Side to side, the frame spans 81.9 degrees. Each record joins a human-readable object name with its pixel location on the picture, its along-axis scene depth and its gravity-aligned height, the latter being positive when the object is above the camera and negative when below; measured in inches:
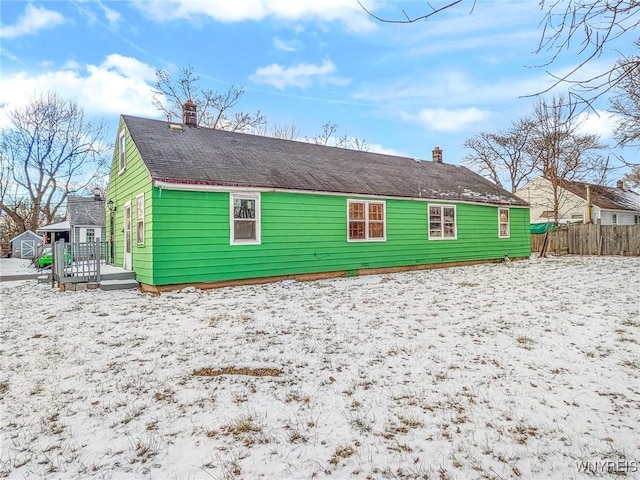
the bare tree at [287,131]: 1013.2 +298.1
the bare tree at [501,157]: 1073.7 +247.2
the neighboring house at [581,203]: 1008.2 +92.2
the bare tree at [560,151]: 741.3 +179.5
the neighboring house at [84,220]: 794.2 +45.1
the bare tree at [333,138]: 1029.2 +281.2
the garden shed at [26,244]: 1075.3 -8.0
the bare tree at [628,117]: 309.5 +114.5
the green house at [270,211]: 328.4 +29.7
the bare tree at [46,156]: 959.6 +238.5
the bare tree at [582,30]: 81.1 +46.7
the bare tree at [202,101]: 844.6 +328.5
